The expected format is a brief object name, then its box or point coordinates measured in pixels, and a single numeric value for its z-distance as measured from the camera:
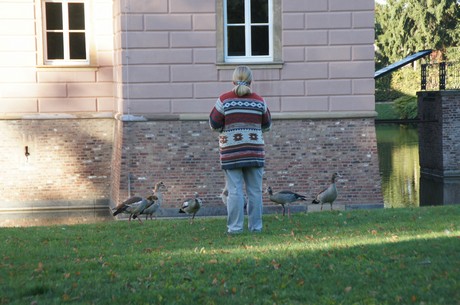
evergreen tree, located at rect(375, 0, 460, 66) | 56.50
